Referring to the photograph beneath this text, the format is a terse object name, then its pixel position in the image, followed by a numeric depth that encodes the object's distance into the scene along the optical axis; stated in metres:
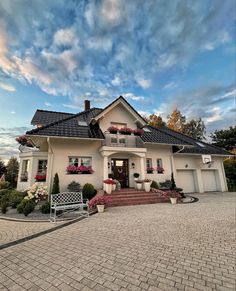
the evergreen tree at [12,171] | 21.88
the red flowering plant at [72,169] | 10.35
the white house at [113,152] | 10.52
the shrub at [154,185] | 11.68
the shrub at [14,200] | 8.63
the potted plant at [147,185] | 10.78
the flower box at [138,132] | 12.28
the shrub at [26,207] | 6.56
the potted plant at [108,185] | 9.71
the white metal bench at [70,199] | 6.80
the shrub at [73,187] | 9.92
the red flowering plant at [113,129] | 11.67
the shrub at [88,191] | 9.56
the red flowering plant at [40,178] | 10.97
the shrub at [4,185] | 16.12
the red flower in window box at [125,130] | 12.01
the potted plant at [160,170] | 13.00
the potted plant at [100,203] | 7.35
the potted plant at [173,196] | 9.46
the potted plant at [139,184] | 11.33
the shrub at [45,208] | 7.06
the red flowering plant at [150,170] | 12.73
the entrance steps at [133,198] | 9.02
